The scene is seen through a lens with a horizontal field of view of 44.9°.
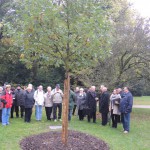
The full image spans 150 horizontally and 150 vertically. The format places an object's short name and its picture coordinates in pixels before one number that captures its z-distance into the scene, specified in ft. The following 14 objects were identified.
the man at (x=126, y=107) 25.39
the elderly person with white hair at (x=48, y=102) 30.20
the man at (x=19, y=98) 29.35
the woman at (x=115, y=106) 27.15
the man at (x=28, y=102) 27.81
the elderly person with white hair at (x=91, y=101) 29.70
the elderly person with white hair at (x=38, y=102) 29.64
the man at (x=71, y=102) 30.21
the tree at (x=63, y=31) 17.18
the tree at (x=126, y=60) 37.74
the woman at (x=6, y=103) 25.66
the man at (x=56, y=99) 29.92
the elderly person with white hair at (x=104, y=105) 28.53
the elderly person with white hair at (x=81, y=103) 31.17
